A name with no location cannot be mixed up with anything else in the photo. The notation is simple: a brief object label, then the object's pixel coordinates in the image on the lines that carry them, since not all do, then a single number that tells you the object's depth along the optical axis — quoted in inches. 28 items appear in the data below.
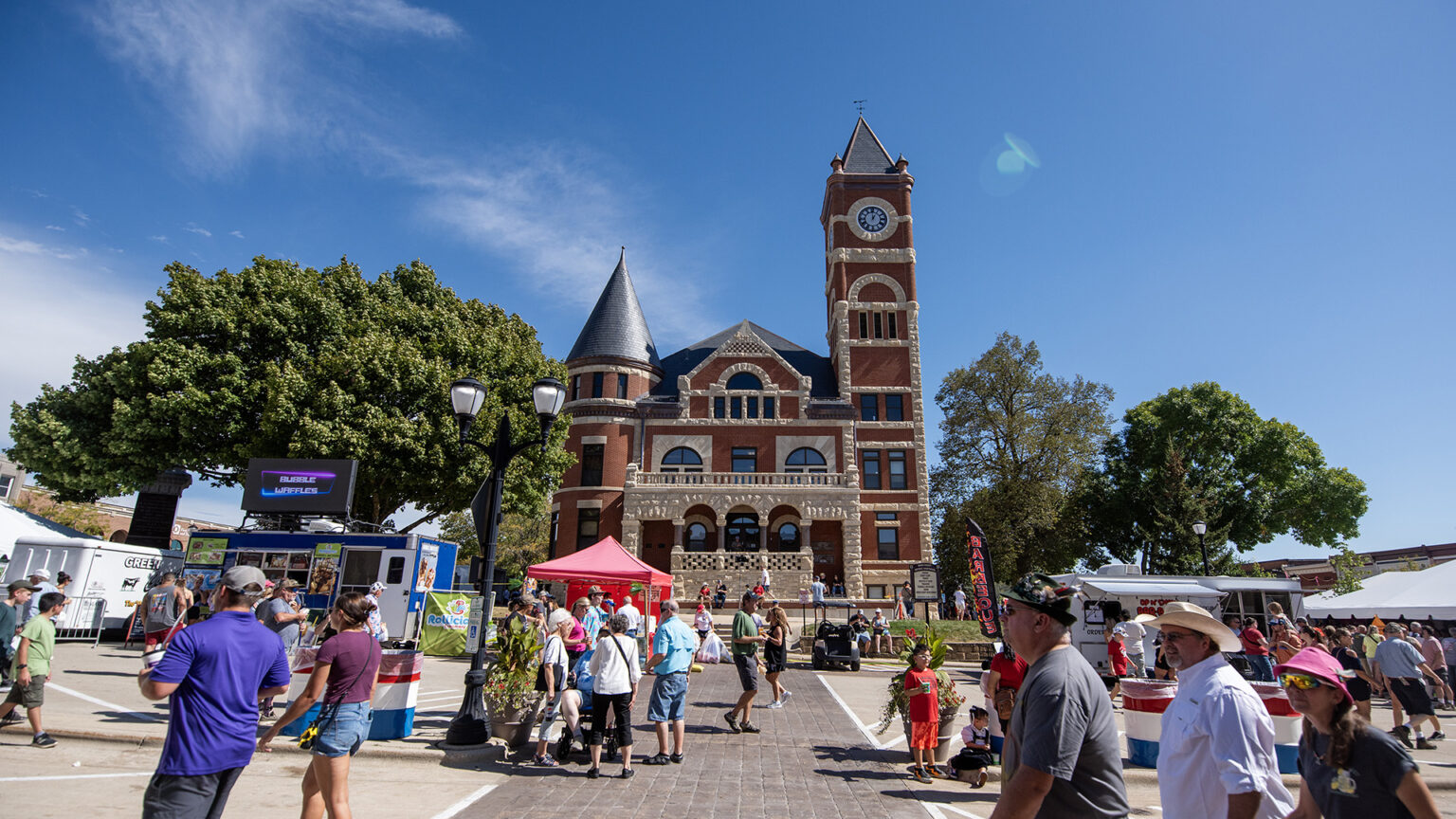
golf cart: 738.8
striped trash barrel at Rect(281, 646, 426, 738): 334.3
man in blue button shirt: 318.7
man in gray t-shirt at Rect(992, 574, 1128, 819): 102.7
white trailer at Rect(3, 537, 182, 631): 710.5
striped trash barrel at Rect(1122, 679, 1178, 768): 318.7
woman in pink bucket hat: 124.2
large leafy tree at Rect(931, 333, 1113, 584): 1439.5
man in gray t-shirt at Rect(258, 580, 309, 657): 356.2
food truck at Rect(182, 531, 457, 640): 705.0
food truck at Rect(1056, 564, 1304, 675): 655.8
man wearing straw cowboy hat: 122.7
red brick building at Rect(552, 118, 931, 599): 1334.9
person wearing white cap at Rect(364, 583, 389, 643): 390.0
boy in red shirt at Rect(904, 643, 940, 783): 310.7
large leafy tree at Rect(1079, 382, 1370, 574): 1481.3
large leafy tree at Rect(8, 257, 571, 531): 888.9
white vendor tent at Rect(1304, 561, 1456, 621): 711.1
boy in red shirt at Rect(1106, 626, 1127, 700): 511.2
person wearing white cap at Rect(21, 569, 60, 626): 391.9
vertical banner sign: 501.4
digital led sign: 791.7
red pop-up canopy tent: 657.0
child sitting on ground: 303.4
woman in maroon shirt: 184.7
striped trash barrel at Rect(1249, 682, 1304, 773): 314.7
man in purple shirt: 140.1
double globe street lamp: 327.6
